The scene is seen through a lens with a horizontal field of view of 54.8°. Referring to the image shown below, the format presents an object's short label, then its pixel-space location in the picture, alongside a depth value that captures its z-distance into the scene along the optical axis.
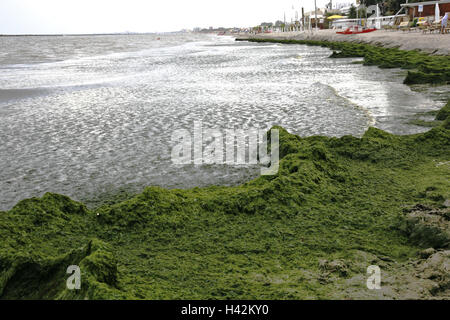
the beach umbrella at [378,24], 56.08
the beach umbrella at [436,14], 39.48
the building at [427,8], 50.06
